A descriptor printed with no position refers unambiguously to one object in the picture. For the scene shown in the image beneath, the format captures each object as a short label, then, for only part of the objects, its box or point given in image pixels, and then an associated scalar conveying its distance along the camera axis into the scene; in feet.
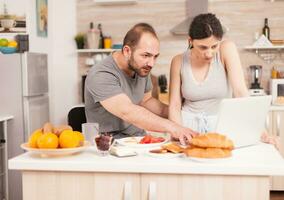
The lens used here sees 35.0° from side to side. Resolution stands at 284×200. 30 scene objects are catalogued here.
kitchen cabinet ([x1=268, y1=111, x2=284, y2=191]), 14.29
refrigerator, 12.93
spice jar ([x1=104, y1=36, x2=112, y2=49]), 16.31
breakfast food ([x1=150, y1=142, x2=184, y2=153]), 6.16
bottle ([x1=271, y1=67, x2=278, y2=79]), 15.64
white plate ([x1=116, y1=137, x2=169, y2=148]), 6.56
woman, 7.88
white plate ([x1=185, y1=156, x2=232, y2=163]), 5.60
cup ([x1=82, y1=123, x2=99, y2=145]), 6.82
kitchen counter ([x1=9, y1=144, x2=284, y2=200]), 5.52
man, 6.97
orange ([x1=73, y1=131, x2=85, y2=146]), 6.14
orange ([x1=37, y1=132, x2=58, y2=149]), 5.91
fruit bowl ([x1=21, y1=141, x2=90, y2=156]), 5.87
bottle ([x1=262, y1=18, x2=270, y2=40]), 15.81
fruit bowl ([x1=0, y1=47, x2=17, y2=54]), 13.50
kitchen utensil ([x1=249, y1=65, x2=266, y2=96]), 15.28
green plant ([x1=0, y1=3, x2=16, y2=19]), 14.52
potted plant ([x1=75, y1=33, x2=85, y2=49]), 16.47
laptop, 5.87
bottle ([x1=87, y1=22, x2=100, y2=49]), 16.27
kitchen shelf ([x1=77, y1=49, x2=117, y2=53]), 16.22
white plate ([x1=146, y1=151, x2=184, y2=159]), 5.93
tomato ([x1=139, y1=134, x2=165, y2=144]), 6.77
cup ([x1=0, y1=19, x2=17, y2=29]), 14.33
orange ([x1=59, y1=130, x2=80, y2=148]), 5.99
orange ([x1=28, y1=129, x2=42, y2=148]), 6.02
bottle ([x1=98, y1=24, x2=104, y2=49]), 16.47
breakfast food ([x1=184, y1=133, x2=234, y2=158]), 5.65
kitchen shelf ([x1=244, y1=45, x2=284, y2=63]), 16.11
